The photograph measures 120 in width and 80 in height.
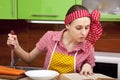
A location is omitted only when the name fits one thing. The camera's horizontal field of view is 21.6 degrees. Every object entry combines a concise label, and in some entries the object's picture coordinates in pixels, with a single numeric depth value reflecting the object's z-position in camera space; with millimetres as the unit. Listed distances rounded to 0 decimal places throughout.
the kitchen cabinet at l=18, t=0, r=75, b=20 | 3033
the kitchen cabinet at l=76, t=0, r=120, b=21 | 3055
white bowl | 1784
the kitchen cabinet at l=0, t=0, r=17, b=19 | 3164
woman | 2057
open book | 1796
